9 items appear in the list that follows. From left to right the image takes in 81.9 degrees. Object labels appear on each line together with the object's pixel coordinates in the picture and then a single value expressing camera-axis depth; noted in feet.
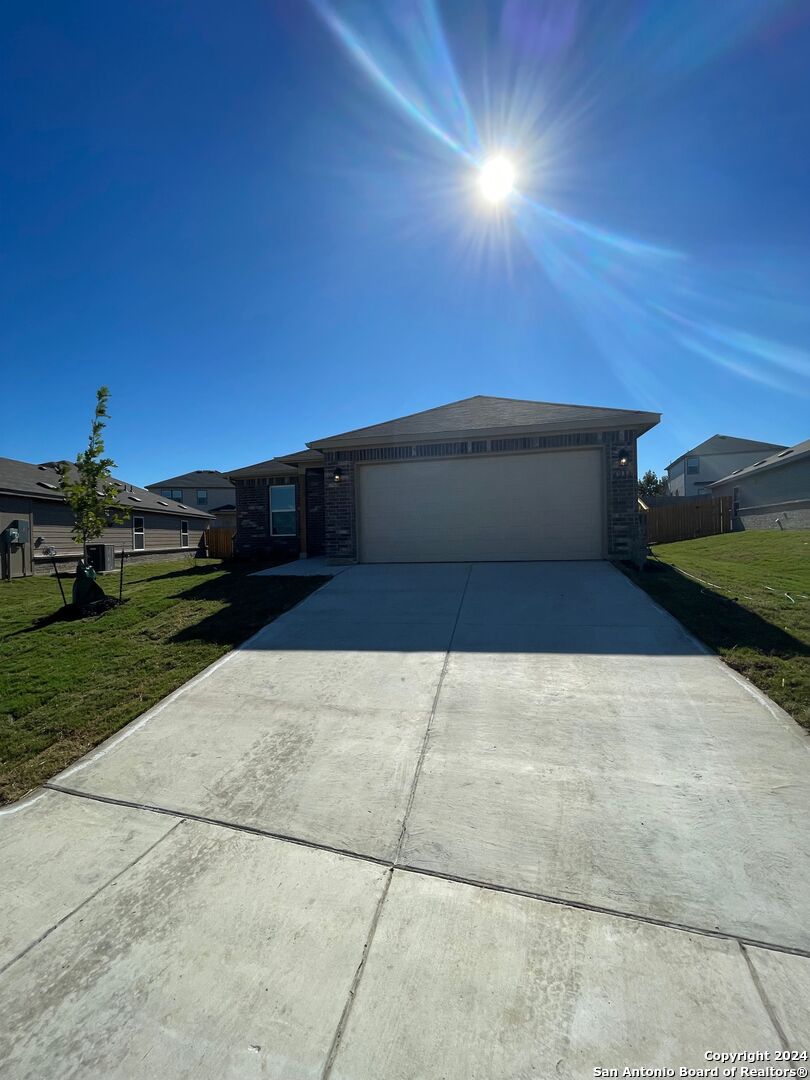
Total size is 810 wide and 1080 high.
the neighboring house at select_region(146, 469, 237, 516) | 134.10
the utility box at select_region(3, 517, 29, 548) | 48.14
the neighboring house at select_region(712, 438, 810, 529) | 62.95
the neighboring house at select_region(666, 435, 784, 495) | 123.00
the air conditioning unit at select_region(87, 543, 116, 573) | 35.81
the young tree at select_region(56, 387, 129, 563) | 26.86
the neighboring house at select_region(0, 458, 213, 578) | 49.26
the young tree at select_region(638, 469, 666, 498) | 144.36
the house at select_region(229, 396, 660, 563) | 31.09
